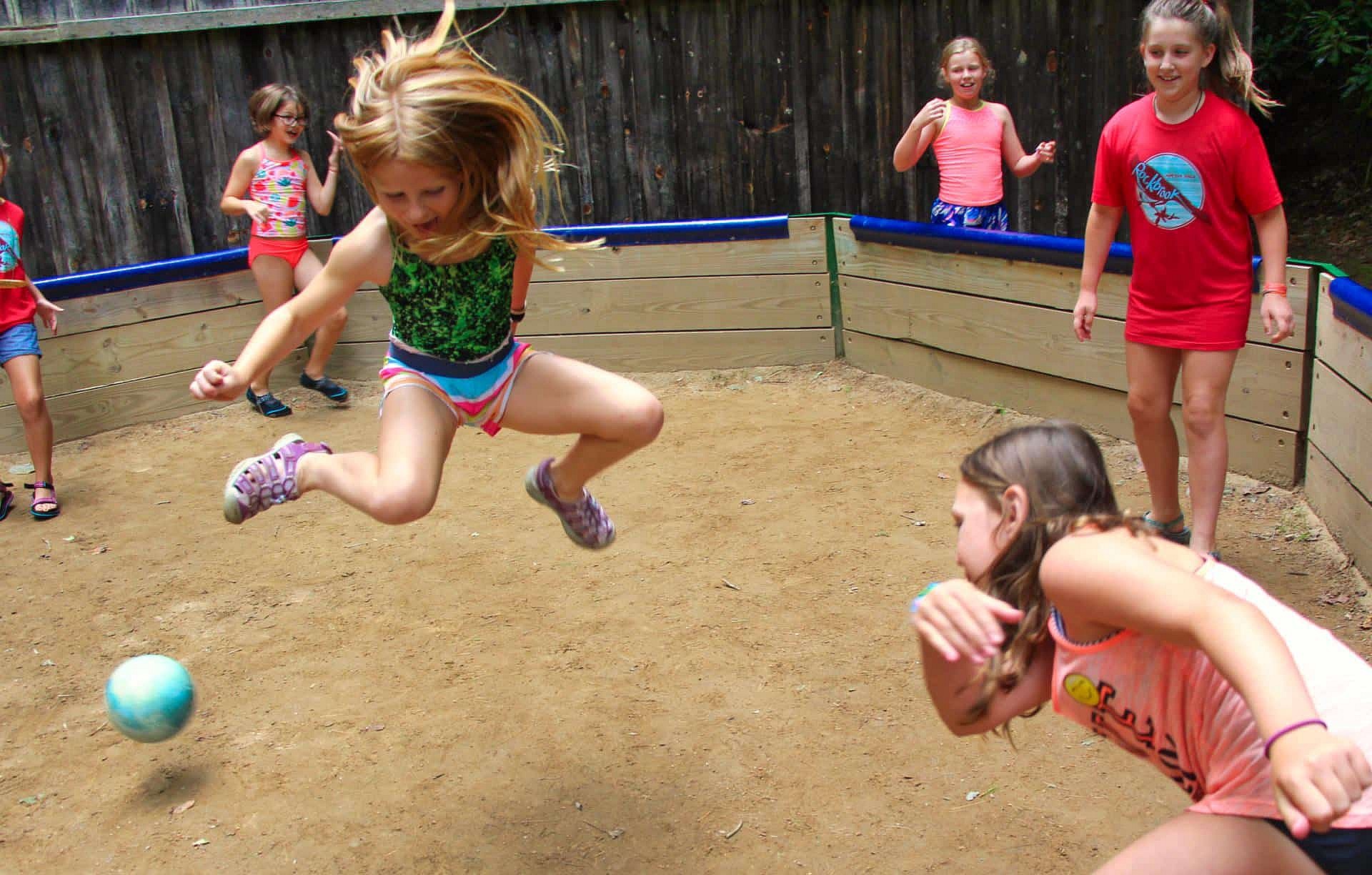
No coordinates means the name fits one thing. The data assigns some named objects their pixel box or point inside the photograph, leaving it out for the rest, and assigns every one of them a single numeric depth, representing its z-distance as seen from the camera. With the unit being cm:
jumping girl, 290
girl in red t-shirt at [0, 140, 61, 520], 536
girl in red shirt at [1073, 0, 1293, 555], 371
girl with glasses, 656
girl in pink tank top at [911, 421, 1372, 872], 143
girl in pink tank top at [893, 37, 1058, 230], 562
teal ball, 312
